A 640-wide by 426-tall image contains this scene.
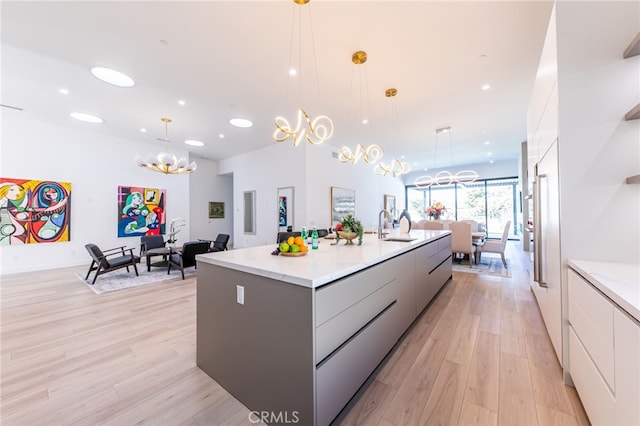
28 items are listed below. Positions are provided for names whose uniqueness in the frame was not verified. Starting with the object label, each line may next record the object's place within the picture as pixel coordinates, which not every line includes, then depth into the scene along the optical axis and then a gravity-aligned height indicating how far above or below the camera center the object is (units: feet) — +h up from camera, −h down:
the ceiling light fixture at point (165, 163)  17.12 +3.84
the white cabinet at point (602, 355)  3.21 -2.28
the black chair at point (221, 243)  19.70 -2.37
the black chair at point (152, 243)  19.54 -2.35
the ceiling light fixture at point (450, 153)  20.49 +7.43
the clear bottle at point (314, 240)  8.02 -0.85
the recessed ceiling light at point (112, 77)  11.60 +6.95
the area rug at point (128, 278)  13.92 -4.20
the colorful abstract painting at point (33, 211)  16.97 +0.20
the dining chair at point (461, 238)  17.48 -1.60
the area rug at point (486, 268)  16.02 -3.76
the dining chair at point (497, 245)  17.80 -2.20
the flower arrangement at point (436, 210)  23.30 +0.59
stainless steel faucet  10.59 -0.78
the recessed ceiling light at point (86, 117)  16.84 +7.00
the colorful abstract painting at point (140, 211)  22.04 +0.32
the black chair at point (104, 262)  14.79 -3.09
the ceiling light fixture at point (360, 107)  10.43 +6.90
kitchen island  4.27 -2.36
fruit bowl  6.45 -1.04
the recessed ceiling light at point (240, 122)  17.75 +7.05
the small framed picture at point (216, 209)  30.99 +0.69
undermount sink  9.62 -0.96
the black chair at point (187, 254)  16.02 -2.70
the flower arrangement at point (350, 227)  8.87 -0.43
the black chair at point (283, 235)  14.21 -1.25
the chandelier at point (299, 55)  7.78 +6.86
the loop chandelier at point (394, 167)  16.98 +3.68
